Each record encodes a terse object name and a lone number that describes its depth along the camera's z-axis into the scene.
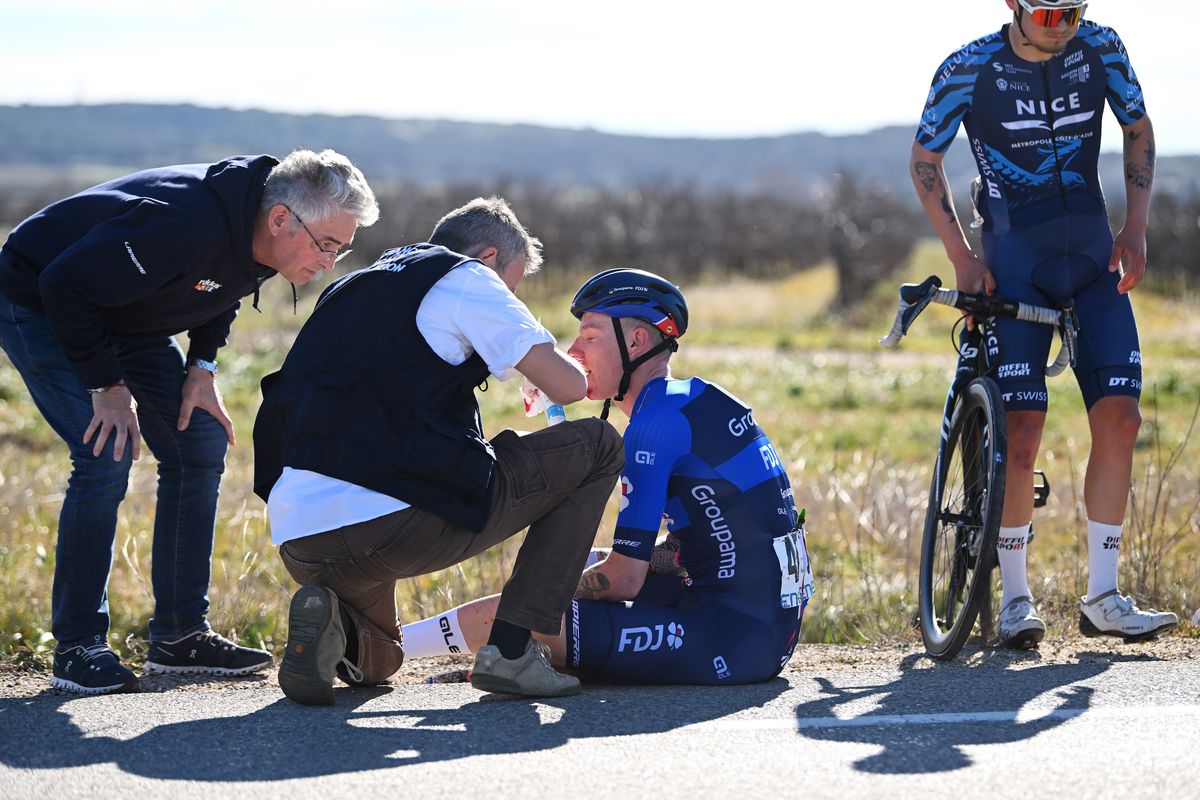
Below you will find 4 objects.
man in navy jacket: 10.20
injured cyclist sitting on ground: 10.13
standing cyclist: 11.70
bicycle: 11.07
